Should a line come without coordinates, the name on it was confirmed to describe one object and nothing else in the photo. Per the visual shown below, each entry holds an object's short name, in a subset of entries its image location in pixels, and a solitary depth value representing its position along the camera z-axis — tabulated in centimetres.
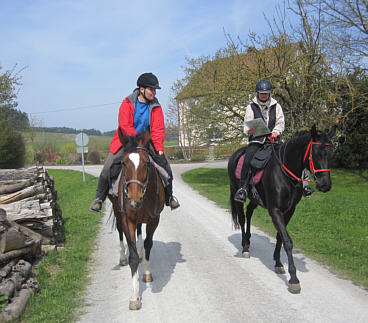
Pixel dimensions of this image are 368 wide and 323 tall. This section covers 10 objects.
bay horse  415
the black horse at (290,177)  480
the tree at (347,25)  1513
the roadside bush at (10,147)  2029
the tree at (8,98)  2309
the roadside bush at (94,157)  4106
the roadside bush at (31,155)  3733
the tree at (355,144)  1947
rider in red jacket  525
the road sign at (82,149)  2048
